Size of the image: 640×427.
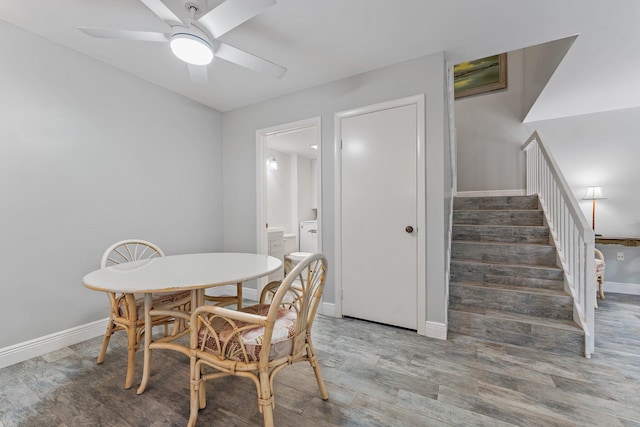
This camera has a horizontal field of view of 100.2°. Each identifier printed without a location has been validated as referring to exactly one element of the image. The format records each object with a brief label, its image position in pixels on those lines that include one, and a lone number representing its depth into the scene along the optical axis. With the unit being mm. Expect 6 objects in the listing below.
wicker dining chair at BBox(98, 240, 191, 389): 1579
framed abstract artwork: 4184
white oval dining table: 1276
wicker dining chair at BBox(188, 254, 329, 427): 1108
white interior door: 2346
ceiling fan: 1332
